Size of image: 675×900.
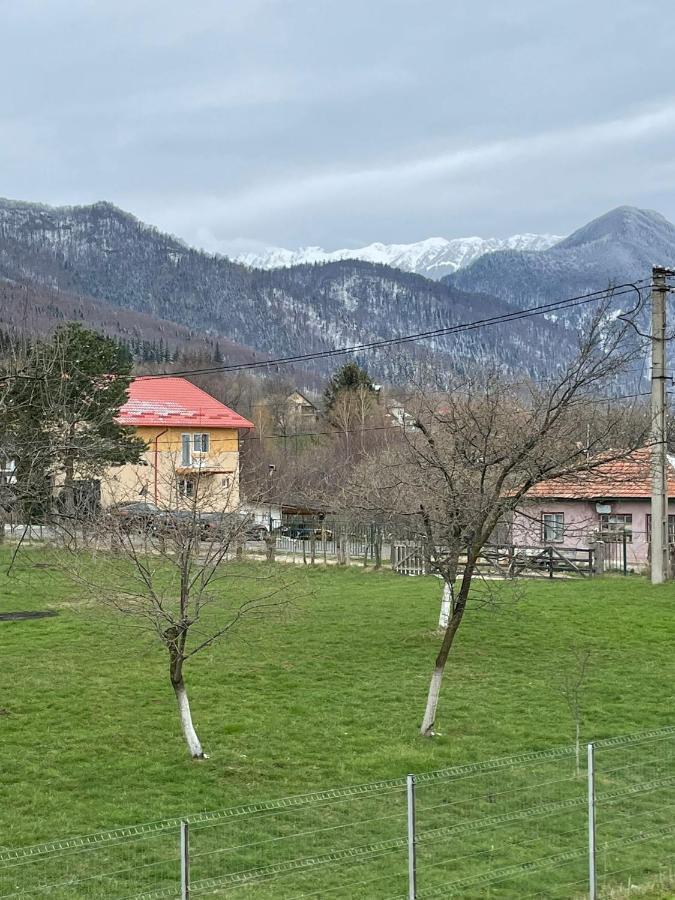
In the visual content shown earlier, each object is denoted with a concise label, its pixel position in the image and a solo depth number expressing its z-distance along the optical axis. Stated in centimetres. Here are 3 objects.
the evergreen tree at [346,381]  6609
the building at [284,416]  7969
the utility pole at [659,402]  2447
